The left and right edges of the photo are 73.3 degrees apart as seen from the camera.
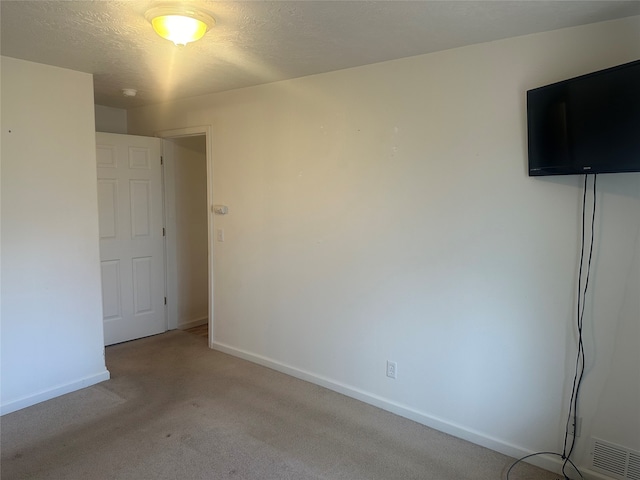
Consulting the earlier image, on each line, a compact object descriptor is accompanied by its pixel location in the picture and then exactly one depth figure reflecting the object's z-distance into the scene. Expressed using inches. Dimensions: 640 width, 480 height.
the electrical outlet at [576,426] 87.0
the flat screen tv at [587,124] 71.1
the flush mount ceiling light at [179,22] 76.9
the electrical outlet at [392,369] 113.0
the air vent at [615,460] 81.7
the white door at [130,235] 155.5
